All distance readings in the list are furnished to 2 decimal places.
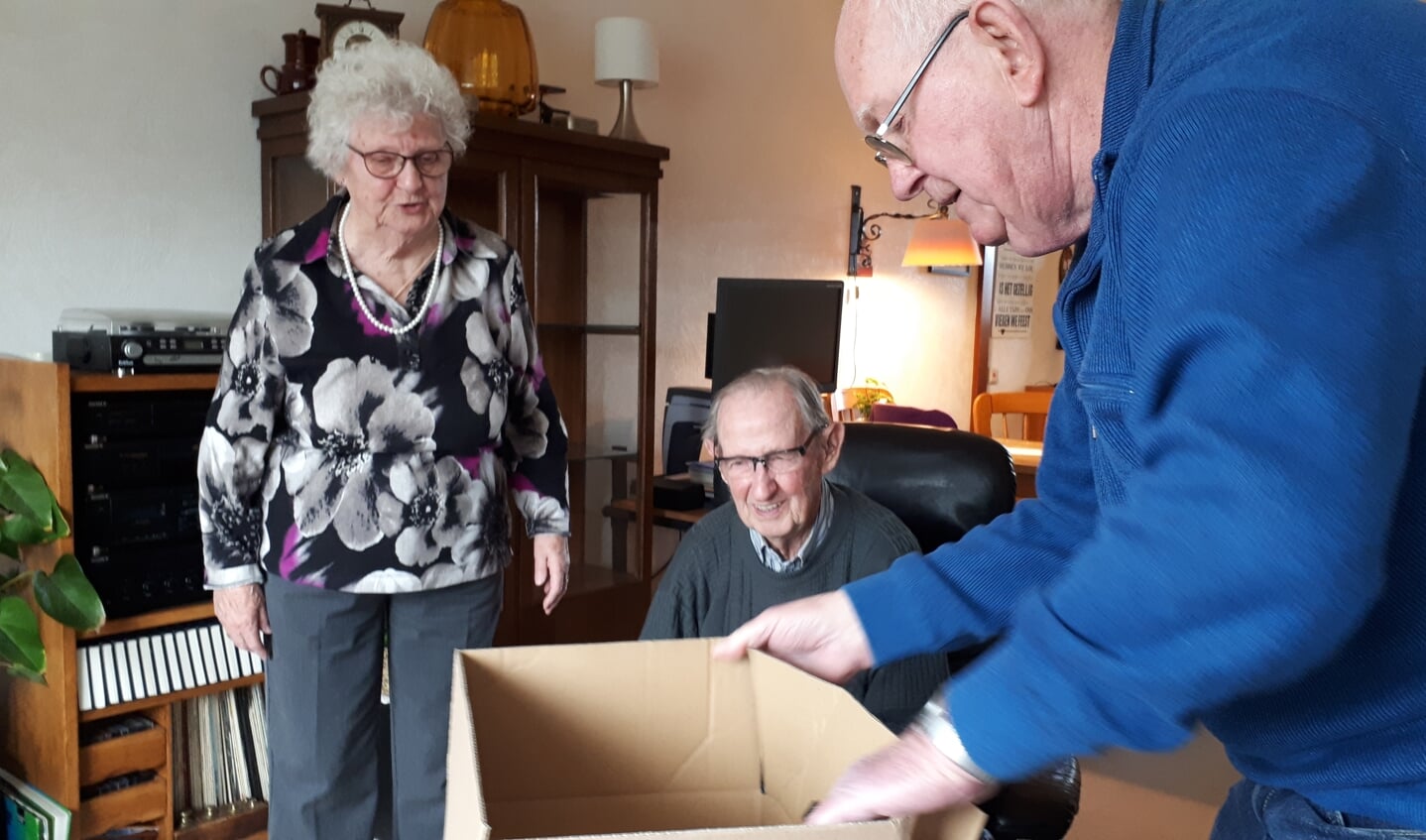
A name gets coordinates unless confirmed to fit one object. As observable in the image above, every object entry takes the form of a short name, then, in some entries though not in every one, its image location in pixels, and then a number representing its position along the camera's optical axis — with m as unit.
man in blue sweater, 0.49
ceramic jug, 2.51
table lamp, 3.07
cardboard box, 0.84
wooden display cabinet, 2.97
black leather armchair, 1.85
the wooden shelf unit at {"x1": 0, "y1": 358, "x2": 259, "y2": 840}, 1.95
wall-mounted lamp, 4.49
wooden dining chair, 4.51
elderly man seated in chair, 1.72
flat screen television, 3.20
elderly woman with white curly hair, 1.77
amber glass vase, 2.57
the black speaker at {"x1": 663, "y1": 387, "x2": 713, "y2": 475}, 3.32
